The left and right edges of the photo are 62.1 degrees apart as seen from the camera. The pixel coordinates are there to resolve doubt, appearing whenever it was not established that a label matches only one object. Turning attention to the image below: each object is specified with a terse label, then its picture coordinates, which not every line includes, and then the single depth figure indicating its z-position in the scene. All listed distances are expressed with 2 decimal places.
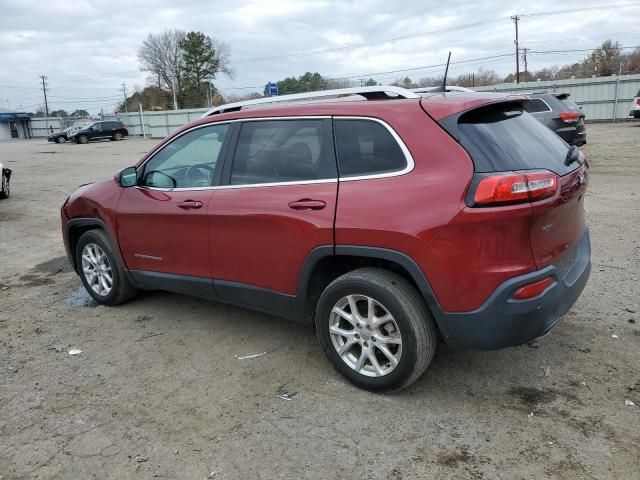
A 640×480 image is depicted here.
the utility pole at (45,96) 95.88
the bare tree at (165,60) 73.69
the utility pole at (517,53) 55.58
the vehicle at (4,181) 11.66
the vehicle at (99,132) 38.47
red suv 2.79
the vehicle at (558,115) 11.48
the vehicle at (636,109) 21.91
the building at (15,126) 61.31
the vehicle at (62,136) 39.81
